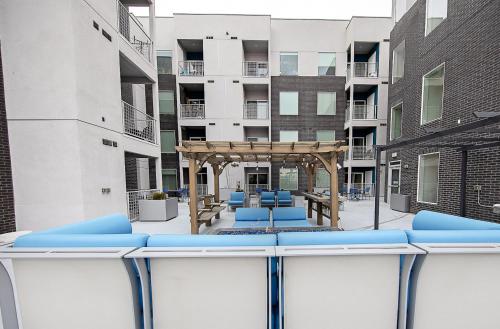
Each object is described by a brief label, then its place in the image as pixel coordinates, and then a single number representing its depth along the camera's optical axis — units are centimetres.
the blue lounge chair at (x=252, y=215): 655
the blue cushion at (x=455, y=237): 198
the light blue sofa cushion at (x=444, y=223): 261
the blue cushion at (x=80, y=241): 196
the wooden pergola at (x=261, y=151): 563
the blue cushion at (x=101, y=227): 250
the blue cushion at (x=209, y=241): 192
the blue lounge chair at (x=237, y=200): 970
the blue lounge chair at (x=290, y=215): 631
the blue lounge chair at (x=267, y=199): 966
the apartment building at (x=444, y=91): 616
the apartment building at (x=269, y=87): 1366
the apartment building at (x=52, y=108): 504
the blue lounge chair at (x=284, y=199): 966
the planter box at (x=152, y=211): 794
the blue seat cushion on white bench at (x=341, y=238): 196
